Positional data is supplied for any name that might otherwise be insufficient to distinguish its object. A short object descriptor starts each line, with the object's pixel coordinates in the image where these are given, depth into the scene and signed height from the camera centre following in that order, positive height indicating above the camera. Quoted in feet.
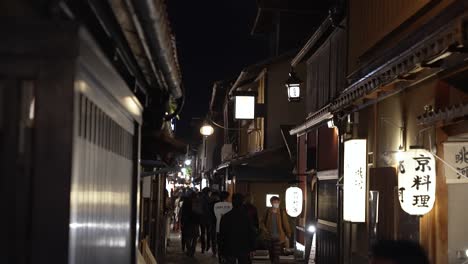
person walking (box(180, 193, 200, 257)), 78.48 -7.07
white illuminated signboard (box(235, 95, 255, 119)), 94.38 +10.55
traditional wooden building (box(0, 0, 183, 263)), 10.34 +0.69
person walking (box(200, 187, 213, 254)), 80.07 -6.72
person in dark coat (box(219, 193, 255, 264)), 44.45 -4.71
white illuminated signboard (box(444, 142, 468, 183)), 30.14 +0.83
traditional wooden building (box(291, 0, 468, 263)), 29.19 +4.06
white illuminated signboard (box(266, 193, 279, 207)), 88.83 -4.16
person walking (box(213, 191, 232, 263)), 66.85 -4.05
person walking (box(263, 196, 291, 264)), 61.31 -5.89
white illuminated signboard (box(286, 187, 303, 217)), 68.65 -3.16
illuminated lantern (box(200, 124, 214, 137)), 121.05 +8.82
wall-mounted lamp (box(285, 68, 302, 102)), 68.74 +10.11
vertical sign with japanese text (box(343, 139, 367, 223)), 42.60 -0.35
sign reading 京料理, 30.30 -0.23
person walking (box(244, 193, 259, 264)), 55.38 -3.72
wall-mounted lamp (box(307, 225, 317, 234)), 63.63 -5.95
